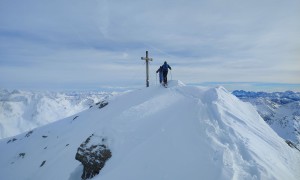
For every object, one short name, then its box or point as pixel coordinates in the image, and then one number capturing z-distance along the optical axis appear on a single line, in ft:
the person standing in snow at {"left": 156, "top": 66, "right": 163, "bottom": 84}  93.17
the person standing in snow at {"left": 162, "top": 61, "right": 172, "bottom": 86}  91.30
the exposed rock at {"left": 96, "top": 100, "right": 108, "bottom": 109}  113.04
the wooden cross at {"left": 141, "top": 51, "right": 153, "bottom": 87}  102.99
